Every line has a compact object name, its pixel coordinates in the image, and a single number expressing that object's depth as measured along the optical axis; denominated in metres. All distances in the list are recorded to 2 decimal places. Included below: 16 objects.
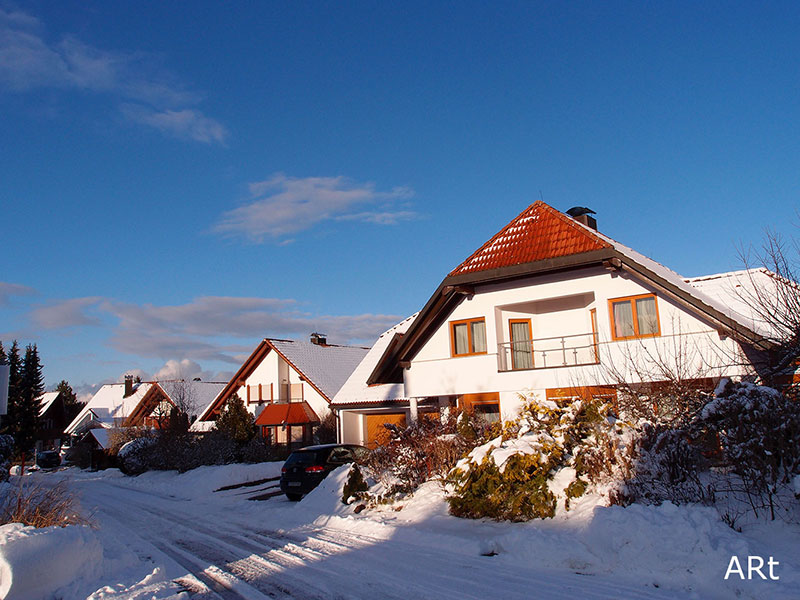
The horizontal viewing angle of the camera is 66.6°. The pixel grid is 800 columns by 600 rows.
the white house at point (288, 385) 33.78
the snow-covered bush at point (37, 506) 10.14
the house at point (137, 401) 45.66
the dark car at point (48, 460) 50.75
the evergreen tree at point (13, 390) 53.75
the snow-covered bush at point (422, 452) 14.72
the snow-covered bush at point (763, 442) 9.28
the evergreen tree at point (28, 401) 55.12
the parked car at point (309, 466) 17.88
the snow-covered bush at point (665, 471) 10.12
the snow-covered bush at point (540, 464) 11.32
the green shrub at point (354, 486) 15.01
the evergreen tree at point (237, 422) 30.52
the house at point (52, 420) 71.06
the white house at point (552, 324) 16.95
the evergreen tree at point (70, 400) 85.88
